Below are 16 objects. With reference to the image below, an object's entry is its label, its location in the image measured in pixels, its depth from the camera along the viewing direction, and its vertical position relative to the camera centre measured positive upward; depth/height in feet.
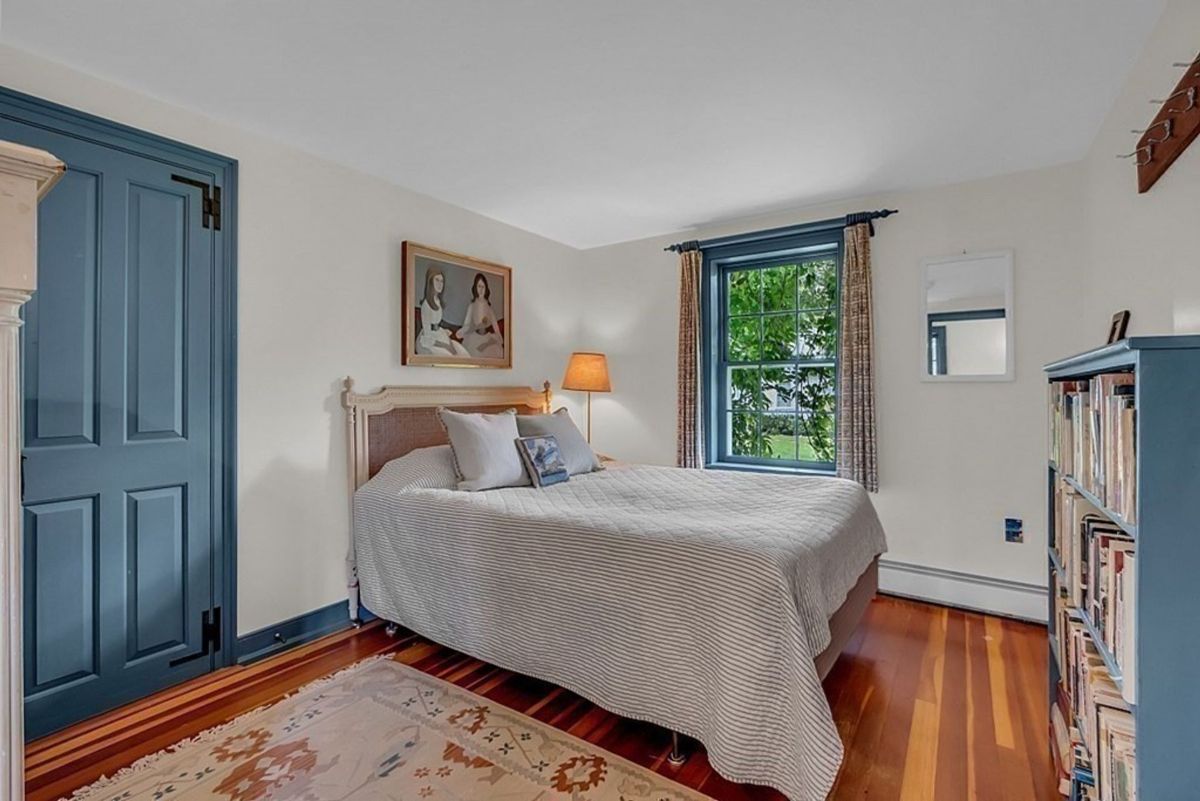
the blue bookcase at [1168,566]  2.86 -0.85
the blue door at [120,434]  6.40 -0.36
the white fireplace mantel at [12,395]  2.29 +0.04
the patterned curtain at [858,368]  10.82 +0.72
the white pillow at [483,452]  9.18 -0.81
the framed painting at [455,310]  10.50 +1.95
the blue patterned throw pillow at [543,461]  9.68 -1.01
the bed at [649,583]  5.14 -2.10
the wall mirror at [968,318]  9.89 +1.60
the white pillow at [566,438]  10.78 -0.67
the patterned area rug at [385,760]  5.46 -3.81
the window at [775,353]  12.05 +1.17
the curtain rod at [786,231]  10.80 +3.69
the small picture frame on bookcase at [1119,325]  6.85 +1.00
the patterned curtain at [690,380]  12.82 +0.57
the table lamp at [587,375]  13.56 +0.73
